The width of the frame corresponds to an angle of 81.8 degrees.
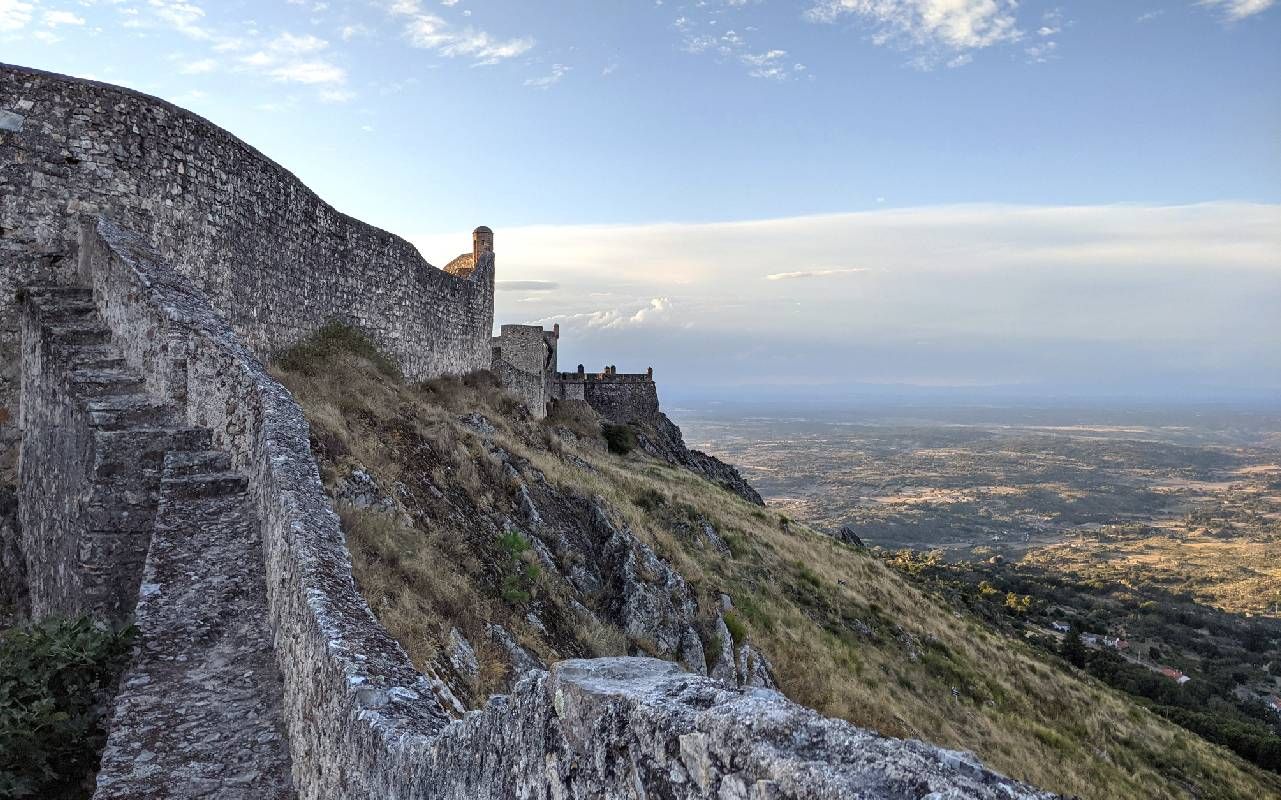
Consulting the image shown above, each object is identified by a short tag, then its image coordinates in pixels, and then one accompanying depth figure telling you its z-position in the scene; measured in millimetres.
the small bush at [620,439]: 36750
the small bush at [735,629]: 14375
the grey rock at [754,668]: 13242
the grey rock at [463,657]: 6609
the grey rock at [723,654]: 12805
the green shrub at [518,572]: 9562
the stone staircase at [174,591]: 4062
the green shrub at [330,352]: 13703
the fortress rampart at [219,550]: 1981
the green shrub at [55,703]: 4074
